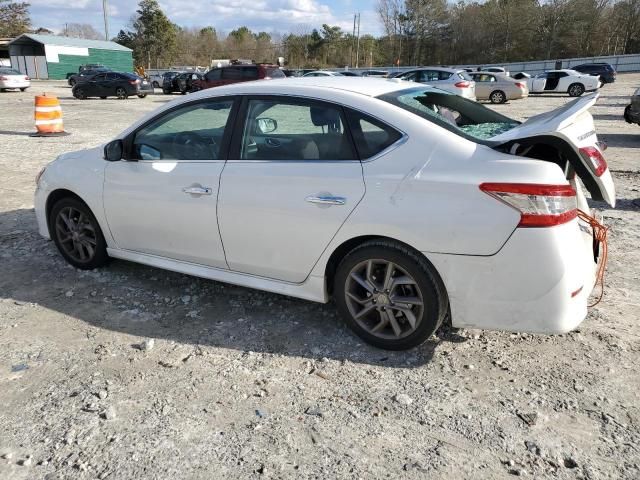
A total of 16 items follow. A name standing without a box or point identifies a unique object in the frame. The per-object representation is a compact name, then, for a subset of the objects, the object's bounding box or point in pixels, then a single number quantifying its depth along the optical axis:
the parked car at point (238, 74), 24.55
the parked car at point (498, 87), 24.00
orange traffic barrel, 13.24
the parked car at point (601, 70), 32.84
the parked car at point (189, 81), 28.84
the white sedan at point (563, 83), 27.14
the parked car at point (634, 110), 11.53
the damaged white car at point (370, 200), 2.85
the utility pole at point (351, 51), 86.50
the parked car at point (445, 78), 20.50
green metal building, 52.03
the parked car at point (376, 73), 34.38
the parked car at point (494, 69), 33.47
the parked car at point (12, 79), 30.67
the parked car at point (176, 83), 30.59
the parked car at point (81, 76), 32.45
